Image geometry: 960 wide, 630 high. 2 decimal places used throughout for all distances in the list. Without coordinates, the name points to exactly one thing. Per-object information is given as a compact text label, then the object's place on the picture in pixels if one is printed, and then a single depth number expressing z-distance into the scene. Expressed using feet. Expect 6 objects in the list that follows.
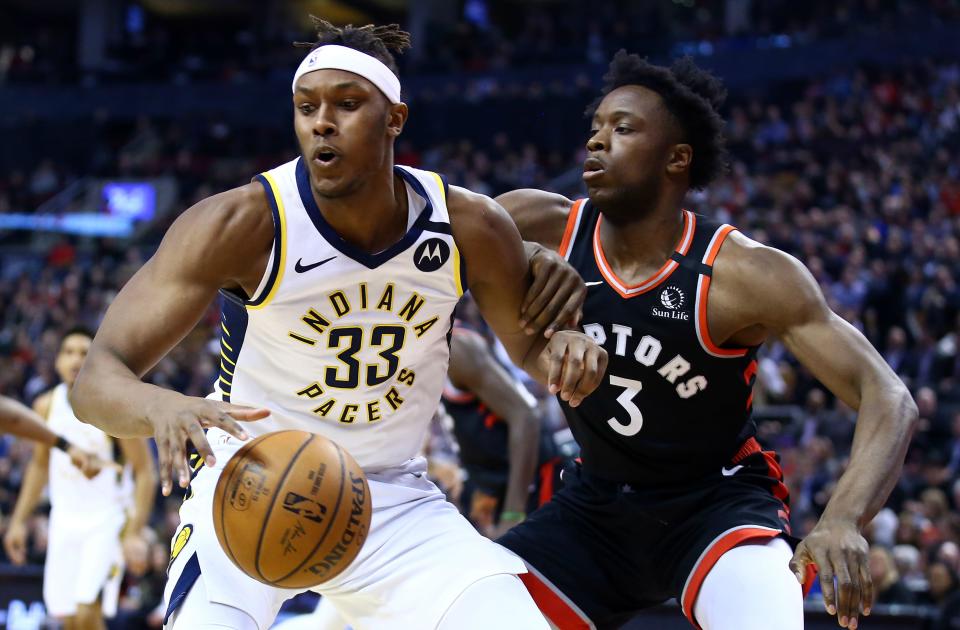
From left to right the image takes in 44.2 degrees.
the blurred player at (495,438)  19.03
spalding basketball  9.48
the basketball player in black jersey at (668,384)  12.11
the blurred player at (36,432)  20.84
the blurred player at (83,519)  24.98
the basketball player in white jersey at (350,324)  10.50
